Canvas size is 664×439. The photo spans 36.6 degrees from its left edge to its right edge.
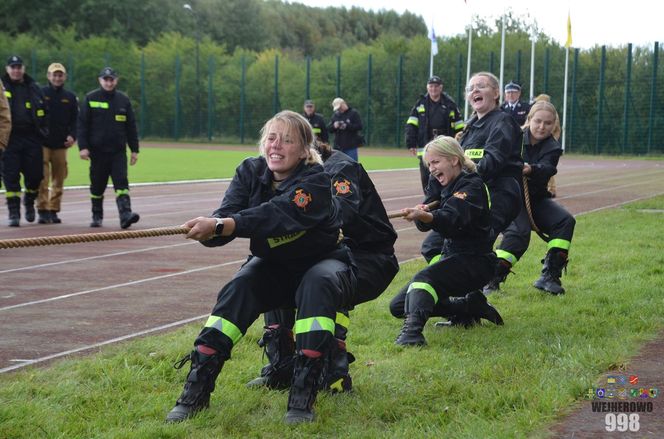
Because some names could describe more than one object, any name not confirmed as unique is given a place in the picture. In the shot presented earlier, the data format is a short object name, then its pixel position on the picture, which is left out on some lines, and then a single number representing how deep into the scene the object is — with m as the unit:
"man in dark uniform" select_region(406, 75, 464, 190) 16.88
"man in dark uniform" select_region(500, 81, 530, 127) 16.47
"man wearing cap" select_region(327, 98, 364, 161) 23.14
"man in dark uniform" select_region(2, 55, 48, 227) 14.34
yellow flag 38.88
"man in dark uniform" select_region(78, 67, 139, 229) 14.05
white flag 40.06
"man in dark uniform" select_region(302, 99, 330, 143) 22.88
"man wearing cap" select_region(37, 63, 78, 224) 15.24
